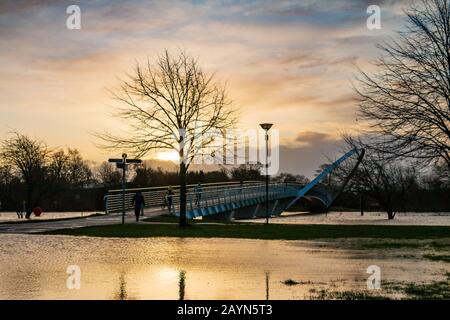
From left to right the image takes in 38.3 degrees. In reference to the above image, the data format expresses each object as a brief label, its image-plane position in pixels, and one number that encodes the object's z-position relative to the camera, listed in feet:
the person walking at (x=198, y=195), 166.56
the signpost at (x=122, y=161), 111.14
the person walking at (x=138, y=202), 127.74
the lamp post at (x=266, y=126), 127.75
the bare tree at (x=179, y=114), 114.42
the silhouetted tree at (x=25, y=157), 176.76
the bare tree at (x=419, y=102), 76.48
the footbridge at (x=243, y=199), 164.86
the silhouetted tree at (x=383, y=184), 211.61
